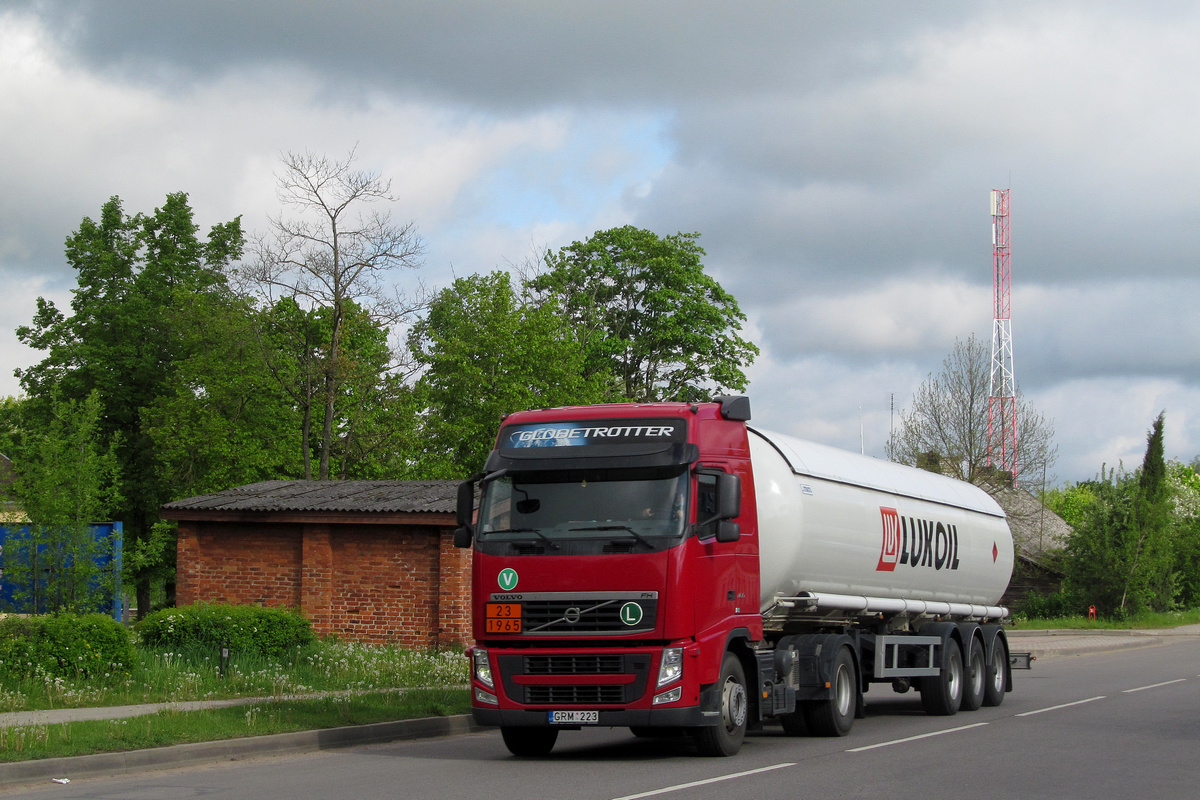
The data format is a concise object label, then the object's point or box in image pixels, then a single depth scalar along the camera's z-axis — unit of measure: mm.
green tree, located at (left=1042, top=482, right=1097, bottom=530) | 90500
